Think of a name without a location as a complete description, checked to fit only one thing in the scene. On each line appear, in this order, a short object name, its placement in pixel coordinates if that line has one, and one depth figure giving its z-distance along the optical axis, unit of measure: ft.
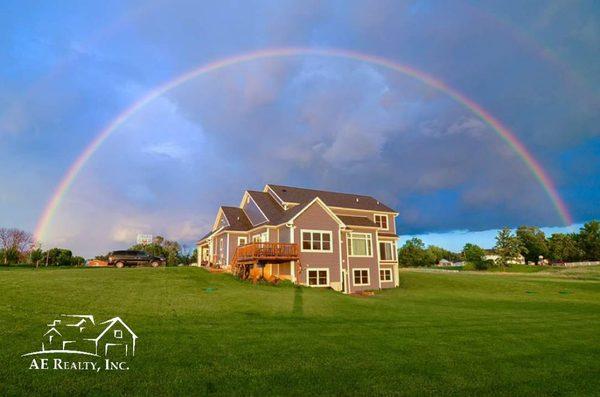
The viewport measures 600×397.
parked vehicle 113.80
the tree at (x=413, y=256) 365.61
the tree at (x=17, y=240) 196.65
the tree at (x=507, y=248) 285.84
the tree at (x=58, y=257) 141.69
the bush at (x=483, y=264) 293.23
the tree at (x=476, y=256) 295.28
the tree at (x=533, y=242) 317.42
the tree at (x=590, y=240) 323.37
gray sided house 89.30
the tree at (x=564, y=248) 322.34
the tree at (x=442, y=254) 454.03
